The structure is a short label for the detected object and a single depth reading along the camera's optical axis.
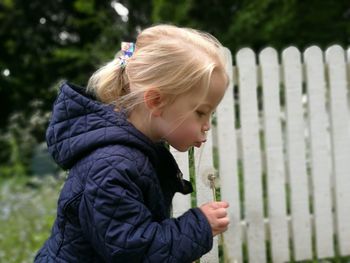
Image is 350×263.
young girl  1.34
